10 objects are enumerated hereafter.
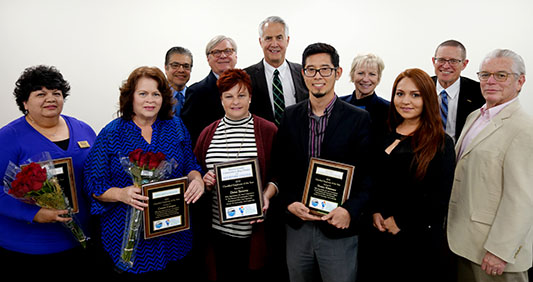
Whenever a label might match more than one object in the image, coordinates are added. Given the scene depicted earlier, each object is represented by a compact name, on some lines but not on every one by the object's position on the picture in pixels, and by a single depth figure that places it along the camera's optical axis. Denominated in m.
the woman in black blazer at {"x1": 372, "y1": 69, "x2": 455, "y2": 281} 1.79
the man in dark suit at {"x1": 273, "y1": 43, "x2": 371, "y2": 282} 1.83
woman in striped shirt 2.05
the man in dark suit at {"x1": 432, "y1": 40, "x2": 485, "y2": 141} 2.73
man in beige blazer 1.80
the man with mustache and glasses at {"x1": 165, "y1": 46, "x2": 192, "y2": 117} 3.37
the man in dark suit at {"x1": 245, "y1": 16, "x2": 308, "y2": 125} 2.82
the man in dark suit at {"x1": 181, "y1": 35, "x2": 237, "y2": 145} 2.77
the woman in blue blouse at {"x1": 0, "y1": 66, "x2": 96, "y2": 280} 1.97
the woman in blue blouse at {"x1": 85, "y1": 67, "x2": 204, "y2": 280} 1.78
